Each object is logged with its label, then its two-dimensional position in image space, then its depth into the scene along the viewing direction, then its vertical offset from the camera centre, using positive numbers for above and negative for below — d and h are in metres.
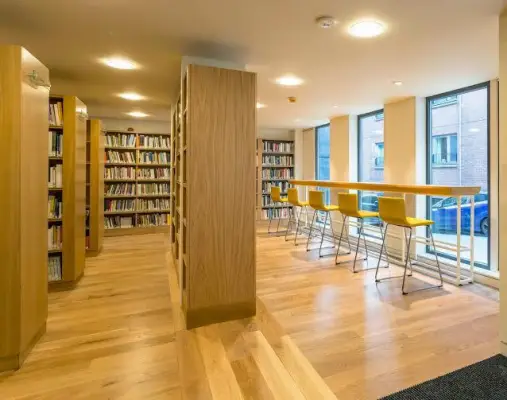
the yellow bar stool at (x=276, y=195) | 5.99 +0.01
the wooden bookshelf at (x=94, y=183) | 4.48 +0.17
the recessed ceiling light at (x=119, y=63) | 2.94 +1.28
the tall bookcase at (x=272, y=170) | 7.38 +0.62
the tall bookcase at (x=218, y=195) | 2.49 +0.00
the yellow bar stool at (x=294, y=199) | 5.28 -0.06
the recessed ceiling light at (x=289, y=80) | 3.47 +1.33
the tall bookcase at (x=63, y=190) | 3.24 +0.05
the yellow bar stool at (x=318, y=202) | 4.59 -0.10
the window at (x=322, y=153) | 6.98 +0.98
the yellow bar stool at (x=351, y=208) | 3.96 -0.16
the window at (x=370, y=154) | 5.40 +0.75
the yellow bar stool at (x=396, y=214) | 3.16 -0.19
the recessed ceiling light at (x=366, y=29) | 2.19 +1.21
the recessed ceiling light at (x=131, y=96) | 4.29 +1.39
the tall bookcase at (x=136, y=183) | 6.04 +0.24
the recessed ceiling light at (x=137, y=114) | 5.57 +1.49
